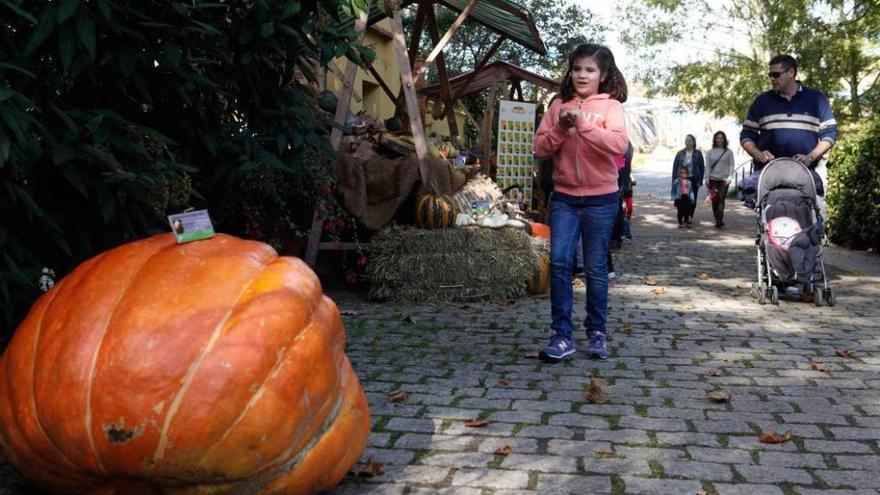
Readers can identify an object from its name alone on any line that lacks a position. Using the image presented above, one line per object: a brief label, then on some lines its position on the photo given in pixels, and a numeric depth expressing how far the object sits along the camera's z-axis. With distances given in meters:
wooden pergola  7.92
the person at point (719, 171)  17.33
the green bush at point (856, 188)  11.76
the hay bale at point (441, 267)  8.02
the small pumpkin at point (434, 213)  8.23
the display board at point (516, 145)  12.60
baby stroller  7.62
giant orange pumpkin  2.65
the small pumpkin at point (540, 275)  8.48
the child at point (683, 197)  17.22
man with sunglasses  7.88
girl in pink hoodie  5.37
